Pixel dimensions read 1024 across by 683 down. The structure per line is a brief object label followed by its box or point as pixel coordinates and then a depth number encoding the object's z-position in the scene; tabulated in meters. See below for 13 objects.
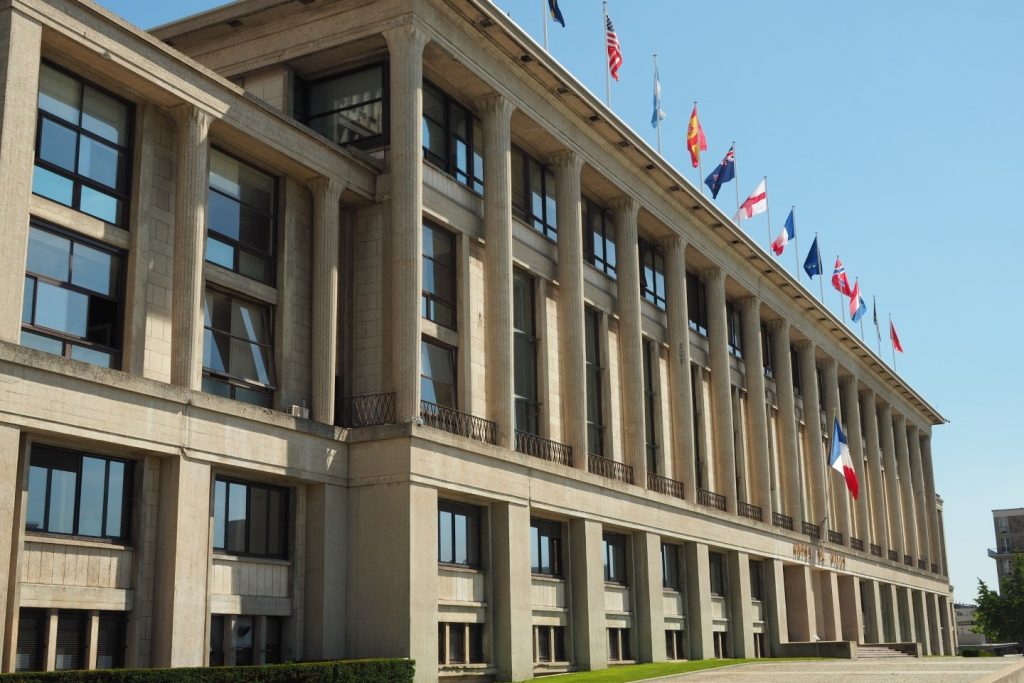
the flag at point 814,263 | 67.00
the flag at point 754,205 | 55.19
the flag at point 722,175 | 53.09
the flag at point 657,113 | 49.56
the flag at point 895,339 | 82.25
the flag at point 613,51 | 43.88
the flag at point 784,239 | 61.72
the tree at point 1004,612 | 117.62
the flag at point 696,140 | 49.97
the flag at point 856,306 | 72.19
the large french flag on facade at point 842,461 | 55.97
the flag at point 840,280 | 70.06
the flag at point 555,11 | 39.91
